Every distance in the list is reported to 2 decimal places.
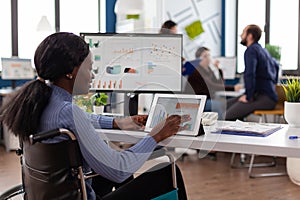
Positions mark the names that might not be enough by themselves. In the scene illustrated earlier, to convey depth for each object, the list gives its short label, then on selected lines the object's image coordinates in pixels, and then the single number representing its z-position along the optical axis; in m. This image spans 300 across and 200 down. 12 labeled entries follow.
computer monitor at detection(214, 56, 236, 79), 6.06
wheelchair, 1.41
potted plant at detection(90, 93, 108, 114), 2.40
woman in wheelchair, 1.47
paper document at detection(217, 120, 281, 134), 2.01
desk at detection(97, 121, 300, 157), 1.69
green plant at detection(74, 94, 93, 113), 2.34
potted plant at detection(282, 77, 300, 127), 2.16
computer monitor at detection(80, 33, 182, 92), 2.30
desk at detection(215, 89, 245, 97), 4.79
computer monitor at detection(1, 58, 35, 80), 5.41
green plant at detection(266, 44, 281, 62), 5.48
